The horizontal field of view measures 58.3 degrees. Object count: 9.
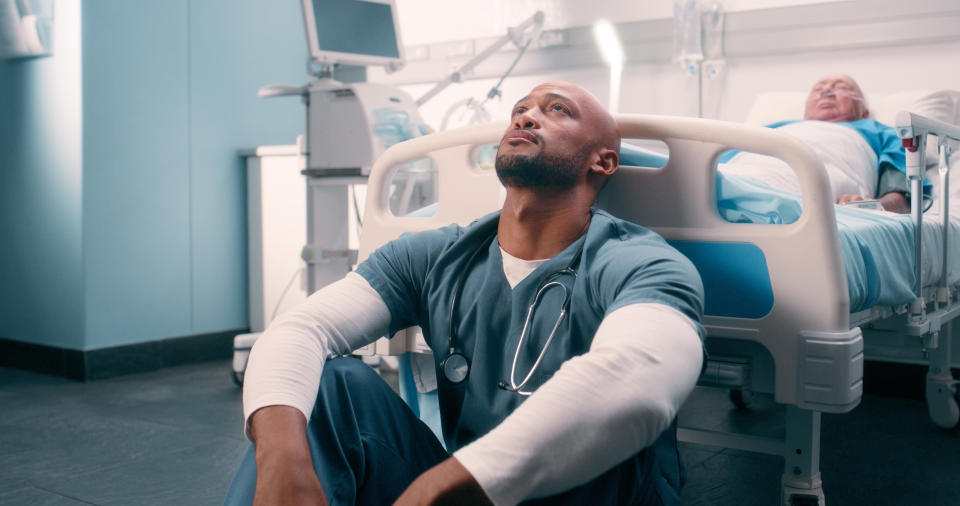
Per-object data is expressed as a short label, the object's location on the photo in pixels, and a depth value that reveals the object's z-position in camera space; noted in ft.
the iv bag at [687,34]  10.91
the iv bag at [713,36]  10.95
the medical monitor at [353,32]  9.66
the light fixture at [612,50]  11.57
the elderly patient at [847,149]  8.47
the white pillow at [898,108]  8.82
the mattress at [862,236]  5.02
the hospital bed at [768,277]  4.34
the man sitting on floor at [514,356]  3.16
